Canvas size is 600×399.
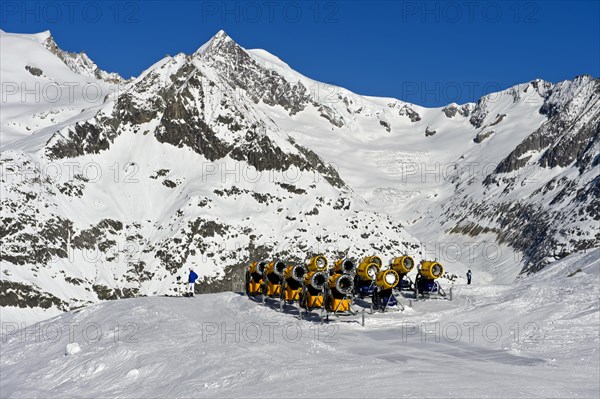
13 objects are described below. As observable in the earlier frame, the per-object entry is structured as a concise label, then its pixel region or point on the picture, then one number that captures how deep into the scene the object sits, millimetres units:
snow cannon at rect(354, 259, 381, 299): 39938
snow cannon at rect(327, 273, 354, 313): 36188
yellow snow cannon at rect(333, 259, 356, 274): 41656
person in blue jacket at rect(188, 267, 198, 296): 48444
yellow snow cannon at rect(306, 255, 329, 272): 41500
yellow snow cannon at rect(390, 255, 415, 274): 41938
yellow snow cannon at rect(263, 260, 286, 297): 43438
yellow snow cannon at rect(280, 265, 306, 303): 40406
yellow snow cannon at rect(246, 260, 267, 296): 46219
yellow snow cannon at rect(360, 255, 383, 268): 41366
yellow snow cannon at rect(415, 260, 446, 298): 41094
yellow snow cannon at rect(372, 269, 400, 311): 37656
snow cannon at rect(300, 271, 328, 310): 37406
